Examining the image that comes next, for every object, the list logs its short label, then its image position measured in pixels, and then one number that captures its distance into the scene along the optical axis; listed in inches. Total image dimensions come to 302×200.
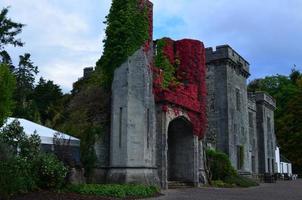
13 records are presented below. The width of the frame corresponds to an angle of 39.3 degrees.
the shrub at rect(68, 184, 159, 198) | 576.4
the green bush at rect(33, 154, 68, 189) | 569.3
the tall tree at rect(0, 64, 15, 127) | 512.7
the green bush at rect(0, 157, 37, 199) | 480.1
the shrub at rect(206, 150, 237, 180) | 1015.6
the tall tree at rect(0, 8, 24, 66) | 1422.2
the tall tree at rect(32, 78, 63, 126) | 1348.4
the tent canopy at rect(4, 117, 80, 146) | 651.5
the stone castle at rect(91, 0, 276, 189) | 716.0
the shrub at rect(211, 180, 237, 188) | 944.3
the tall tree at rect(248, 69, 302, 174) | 2023.9
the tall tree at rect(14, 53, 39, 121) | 1380.7
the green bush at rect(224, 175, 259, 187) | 1000.3
